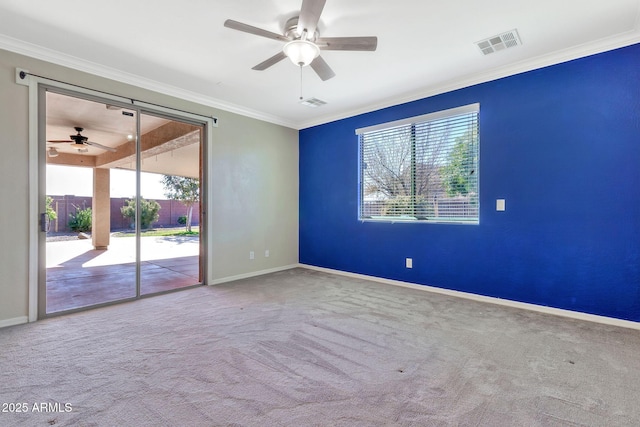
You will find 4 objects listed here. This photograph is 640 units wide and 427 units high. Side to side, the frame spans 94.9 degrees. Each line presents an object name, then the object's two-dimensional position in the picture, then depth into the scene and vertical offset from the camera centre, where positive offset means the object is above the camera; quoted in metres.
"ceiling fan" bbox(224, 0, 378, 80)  2.12 +1.38
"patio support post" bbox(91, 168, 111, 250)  3.83 +0.23
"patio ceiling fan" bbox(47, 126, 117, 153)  3.83 +0.97
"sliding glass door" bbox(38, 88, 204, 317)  3.30 +0.29
